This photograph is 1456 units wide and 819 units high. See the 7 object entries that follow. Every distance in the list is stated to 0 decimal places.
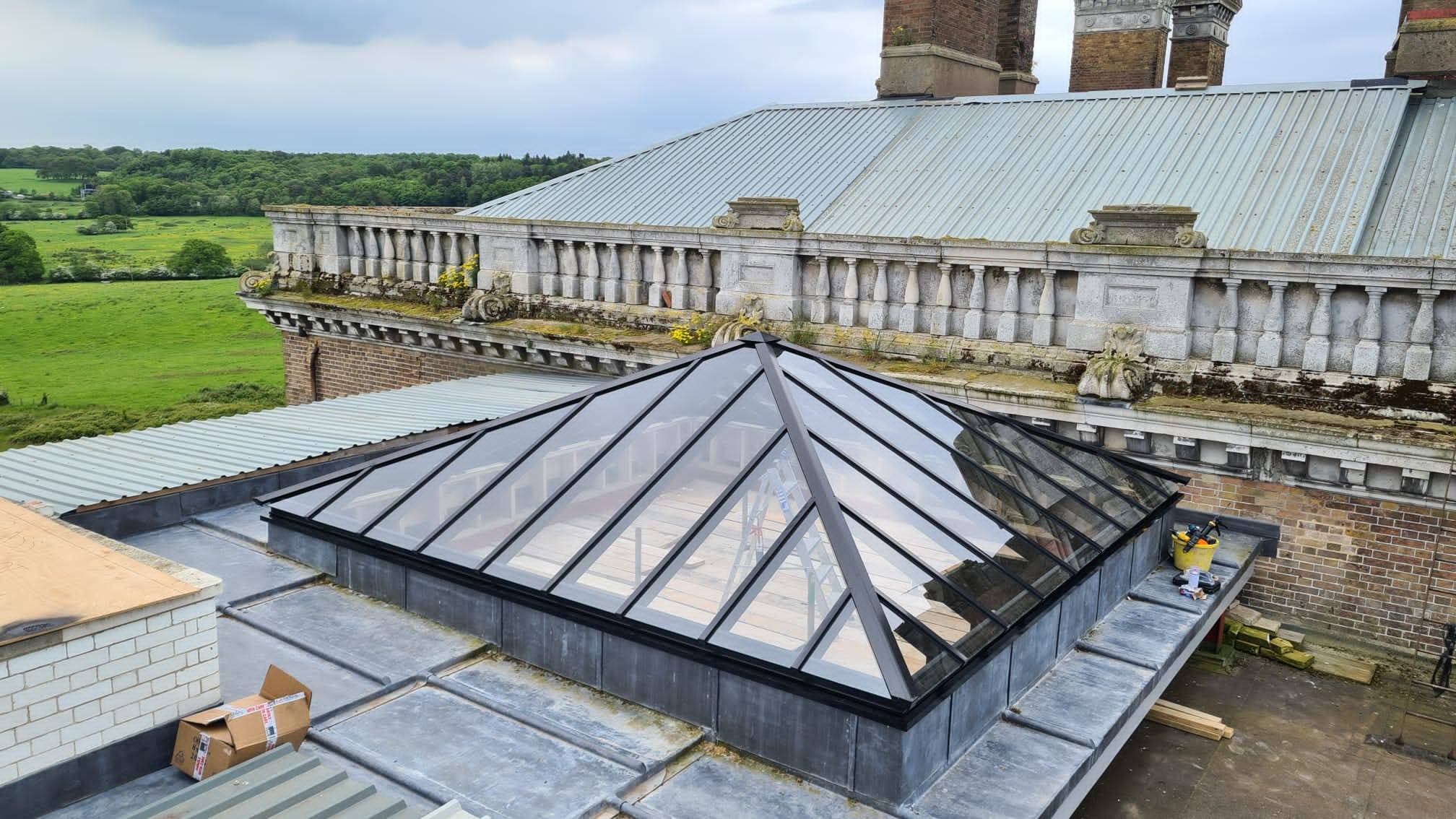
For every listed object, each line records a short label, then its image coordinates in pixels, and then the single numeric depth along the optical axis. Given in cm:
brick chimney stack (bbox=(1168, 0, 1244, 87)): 2230
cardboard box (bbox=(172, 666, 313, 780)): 624
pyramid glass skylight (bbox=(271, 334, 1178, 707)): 682
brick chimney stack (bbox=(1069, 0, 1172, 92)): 2402
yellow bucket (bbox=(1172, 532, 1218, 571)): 1070
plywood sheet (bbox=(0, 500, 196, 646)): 602
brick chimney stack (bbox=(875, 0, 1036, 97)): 2248
